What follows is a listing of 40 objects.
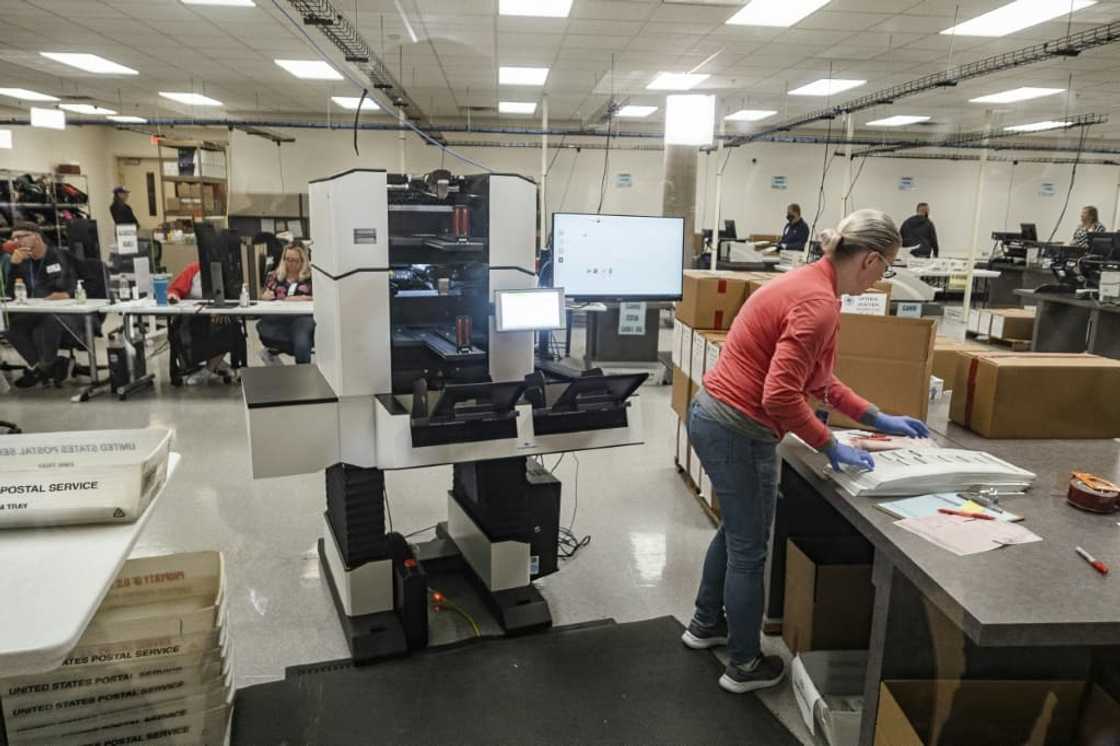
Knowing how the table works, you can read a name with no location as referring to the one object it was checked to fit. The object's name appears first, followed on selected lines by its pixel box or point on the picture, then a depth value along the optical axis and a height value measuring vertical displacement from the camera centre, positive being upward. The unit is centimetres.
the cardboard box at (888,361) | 218 -37
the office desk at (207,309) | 507 -59
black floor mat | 194 -133
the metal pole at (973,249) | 744 -7
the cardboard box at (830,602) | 207 -105
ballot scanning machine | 207 -49
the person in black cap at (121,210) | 943 +18
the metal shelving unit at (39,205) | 899 +22
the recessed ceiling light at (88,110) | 1108 +176
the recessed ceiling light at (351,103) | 985 +176
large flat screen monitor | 307 -10
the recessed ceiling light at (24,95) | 990 +177
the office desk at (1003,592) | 120 -61
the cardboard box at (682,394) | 347 -77
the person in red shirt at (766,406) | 173 -44
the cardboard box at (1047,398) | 210 -45
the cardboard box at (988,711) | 158 -106
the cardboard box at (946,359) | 238 -40
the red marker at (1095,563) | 134 -60
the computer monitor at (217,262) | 528 -27
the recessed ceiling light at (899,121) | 1019 +173
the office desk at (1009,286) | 915 -55
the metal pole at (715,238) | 737 -2
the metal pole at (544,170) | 798 +73
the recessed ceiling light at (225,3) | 536 +165
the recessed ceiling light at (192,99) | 974 +176
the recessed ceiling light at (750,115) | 1003 +174
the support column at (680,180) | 852 +66
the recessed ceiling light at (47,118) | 766 +110
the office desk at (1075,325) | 564 -67
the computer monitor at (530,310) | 222 -24
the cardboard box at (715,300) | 328 -29
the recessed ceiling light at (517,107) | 995 +177
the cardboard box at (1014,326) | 730 -83
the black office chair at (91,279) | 562 -44
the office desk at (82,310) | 499 -61
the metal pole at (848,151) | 858 +124
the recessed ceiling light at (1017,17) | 505 +166
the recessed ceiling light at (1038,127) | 841 +137
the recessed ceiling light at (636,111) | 987 +171
